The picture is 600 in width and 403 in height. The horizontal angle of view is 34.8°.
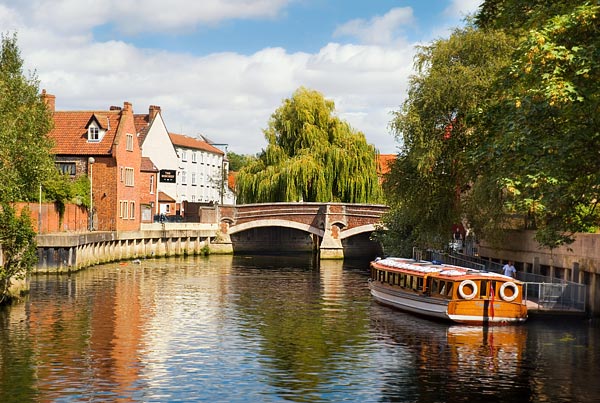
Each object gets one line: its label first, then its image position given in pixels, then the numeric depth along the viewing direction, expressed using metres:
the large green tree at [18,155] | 46.59
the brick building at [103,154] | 84.88
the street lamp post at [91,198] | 79.14
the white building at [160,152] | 111.25
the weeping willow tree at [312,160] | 93.94
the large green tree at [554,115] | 27.53
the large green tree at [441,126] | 55.41
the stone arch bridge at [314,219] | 93.12
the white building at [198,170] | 128.00
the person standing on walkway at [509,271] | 49.19
